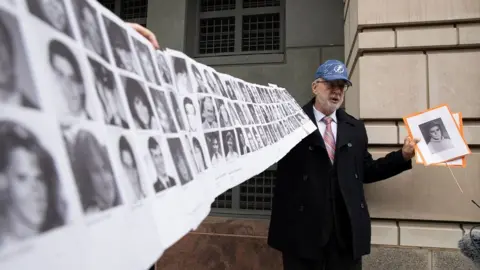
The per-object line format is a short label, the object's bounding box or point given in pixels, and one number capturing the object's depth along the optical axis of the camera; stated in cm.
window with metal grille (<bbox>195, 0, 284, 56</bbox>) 584
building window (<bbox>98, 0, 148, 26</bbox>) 648
